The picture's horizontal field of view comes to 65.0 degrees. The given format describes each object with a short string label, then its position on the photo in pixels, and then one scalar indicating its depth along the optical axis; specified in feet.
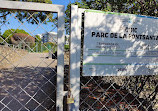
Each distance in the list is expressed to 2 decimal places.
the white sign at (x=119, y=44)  4.65
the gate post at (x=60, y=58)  4.50
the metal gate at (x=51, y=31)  4.25
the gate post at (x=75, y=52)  4.55
